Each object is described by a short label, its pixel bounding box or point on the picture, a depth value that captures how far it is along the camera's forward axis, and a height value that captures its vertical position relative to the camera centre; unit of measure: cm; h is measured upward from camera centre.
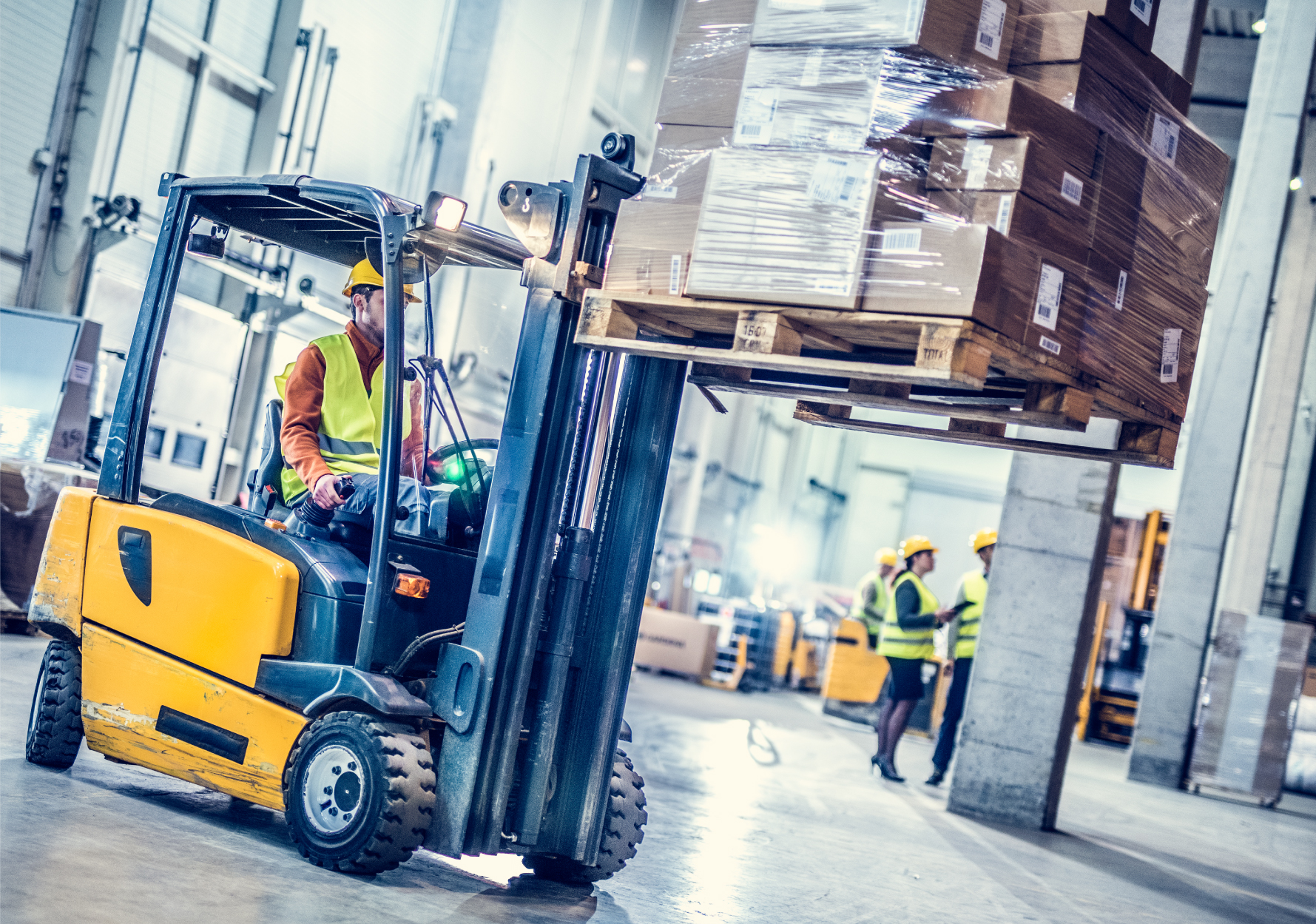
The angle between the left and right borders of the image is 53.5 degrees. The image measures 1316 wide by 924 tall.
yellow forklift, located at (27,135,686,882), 344 -40
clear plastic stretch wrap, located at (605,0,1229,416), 308 +91
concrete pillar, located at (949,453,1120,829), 739 -30
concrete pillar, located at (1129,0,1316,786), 1189 +150
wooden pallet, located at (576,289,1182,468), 301 +49
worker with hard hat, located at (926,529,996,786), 880 -47
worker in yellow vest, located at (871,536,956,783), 855 -57
